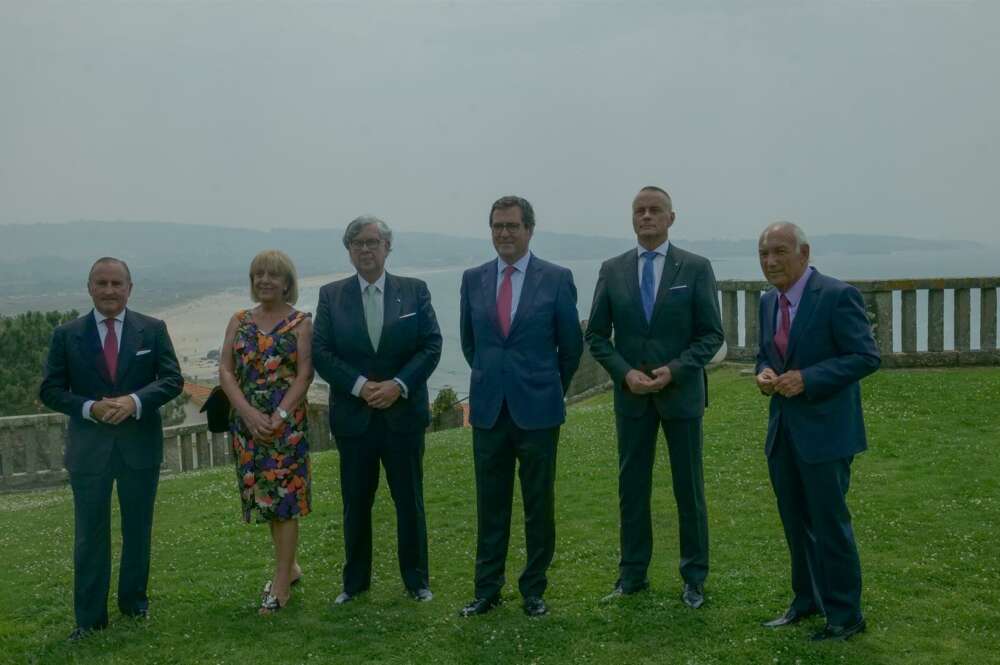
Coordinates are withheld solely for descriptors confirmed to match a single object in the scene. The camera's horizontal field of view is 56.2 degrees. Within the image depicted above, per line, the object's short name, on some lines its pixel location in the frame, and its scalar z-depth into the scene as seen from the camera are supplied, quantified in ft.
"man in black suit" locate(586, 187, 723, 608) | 19.35
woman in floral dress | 20.02
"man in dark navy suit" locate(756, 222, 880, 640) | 16.90
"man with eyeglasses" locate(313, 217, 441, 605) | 20.26
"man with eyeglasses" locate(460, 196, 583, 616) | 19.40
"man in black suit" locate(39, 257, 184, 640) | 19.71
